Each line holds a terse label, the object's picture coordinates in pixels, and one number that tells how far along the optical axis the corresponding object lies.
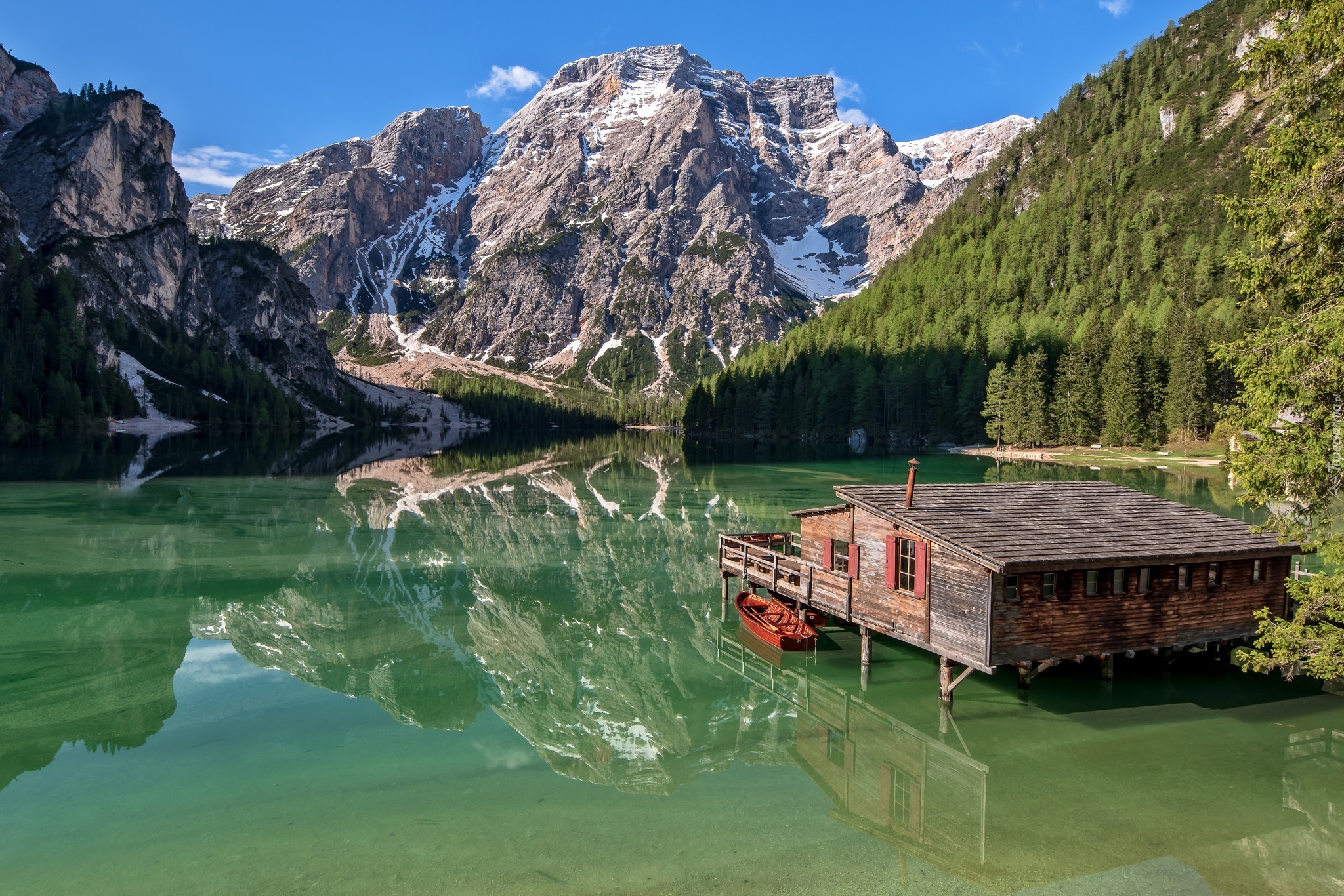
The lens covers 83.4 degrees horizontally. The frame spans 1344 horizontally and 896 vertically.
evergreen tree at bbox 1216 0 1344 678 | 13.74
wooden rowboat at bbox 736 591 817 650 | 24.22
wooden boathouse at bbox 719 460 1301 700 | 18.56
